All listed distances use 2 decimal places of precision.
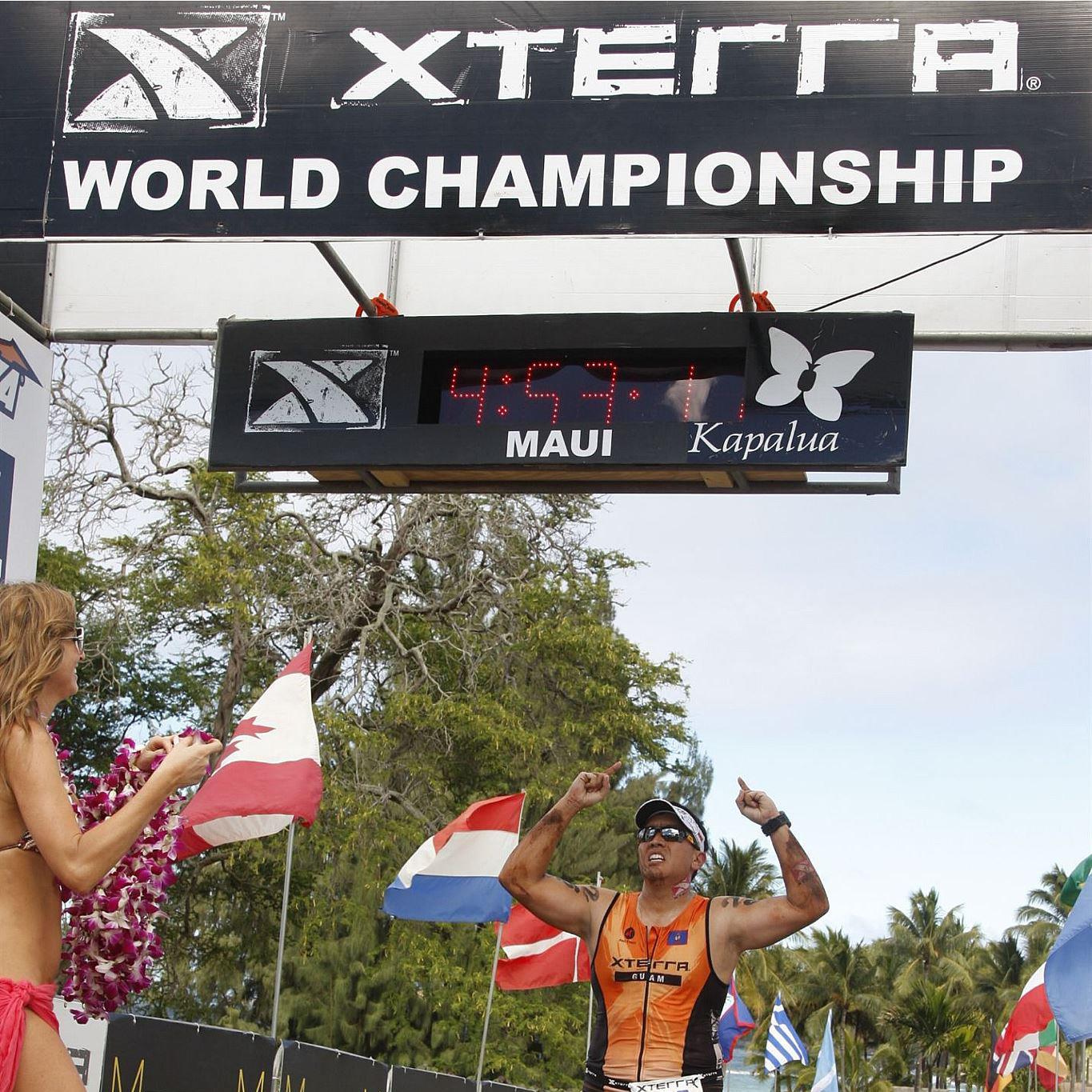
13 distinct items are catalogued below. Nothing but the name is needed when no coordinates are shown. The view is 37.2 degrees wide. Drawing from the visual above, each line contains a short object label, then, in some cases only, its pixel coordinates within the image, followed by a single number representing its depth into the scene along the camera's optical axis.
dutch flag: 14.38
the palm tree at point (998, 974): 70.94
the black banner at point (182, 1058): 10.66
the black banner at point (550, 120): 6.29
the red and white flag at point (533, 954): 17.77
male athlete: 4.89
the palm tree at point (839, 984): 69.31
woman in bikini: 3.41
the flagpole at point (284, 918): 12.31
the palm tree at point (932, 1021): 67.25
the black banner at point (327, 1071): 12.90
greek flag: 26.77
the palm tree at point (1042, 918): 71.25
